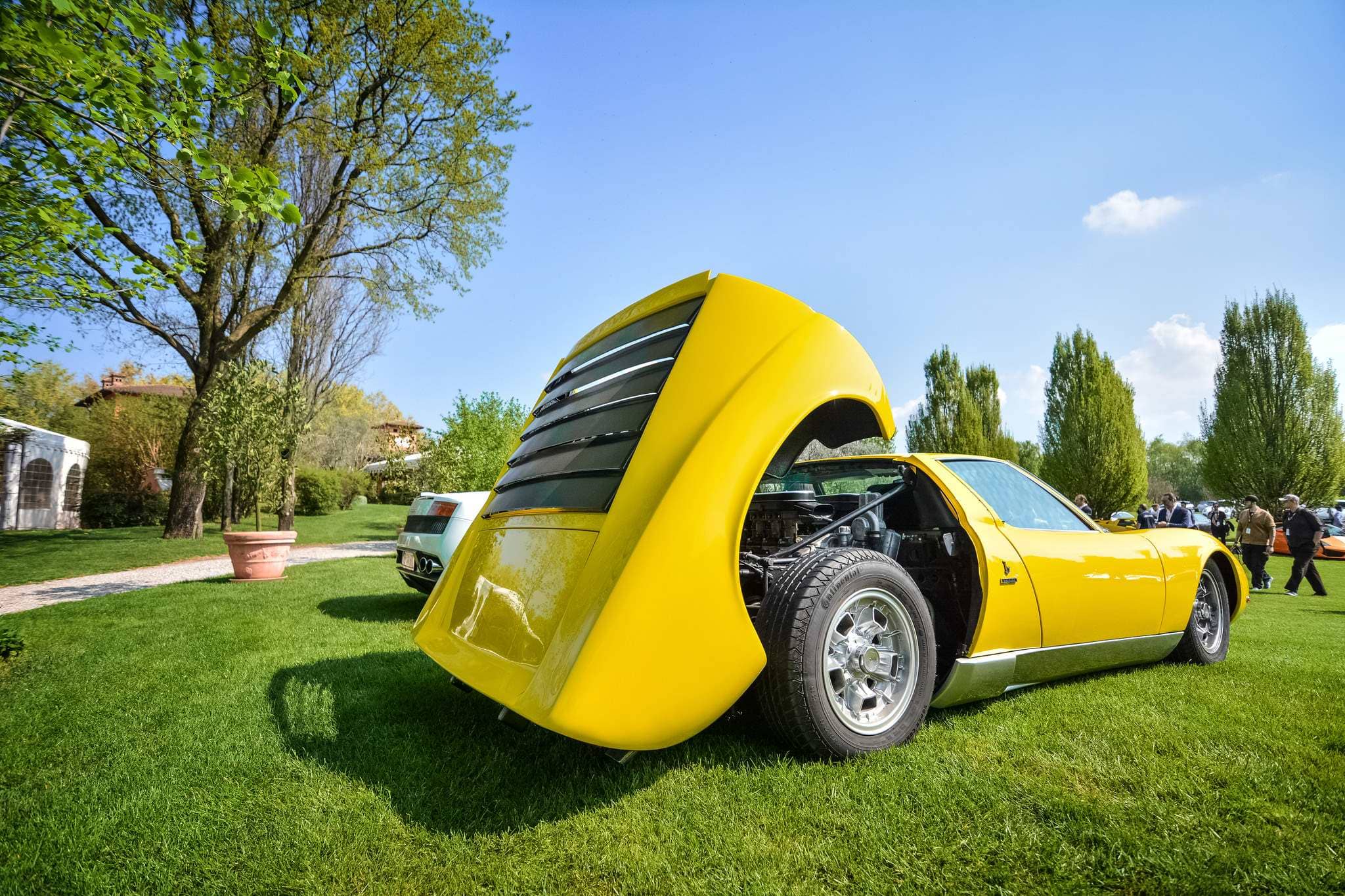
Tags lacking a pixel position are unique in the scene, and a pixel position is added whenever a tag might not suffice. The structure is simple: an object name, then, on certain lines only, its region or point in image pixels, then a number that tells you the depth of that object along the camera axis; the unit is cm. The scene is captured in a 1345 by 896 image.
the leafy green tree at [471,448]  1705
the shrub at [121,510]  1983
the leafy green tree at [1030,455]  4468
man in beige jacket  1072
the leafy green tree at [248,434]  1004
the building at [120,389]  2942
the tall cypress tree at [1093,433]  2728
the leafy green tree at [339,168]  1255
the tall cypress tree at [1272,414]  2480
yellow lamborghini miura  198
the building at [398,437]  2454
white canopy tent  1883
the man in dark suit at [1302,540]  995
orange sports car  1711
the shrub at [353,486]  3228
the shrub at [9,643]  427
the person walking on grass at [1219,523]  1478
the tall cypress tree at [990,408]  3425
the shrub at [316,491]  2606
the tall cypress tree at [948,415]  3409
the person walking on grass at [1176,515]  1362
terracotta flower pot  835
